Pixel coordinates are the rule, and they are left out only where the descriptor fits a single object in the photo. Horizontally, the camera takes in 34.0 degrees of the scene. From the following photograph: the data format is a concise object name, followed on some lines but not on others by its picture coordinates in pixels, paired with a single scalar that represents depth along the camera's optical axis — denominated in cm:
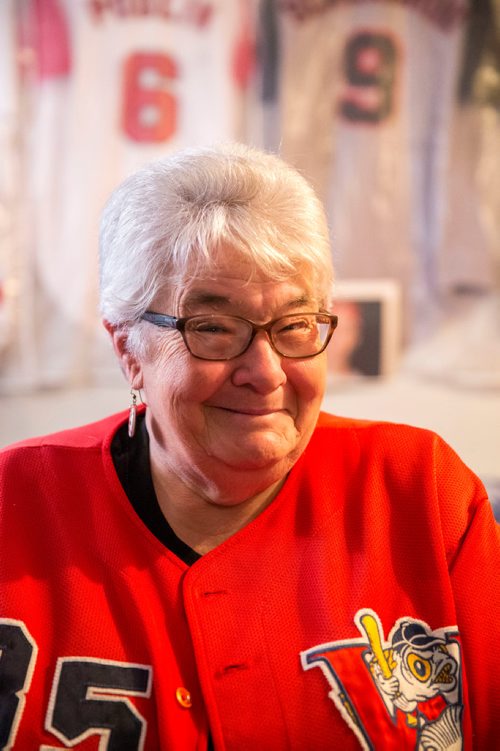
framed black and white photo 240
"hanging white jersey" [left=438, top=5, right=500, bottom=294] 237
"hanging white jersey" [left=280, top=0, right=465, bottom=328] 234
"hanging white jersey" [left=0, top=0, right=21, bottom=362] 227
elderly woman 129
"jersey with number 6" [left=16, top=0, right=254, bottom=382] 229
